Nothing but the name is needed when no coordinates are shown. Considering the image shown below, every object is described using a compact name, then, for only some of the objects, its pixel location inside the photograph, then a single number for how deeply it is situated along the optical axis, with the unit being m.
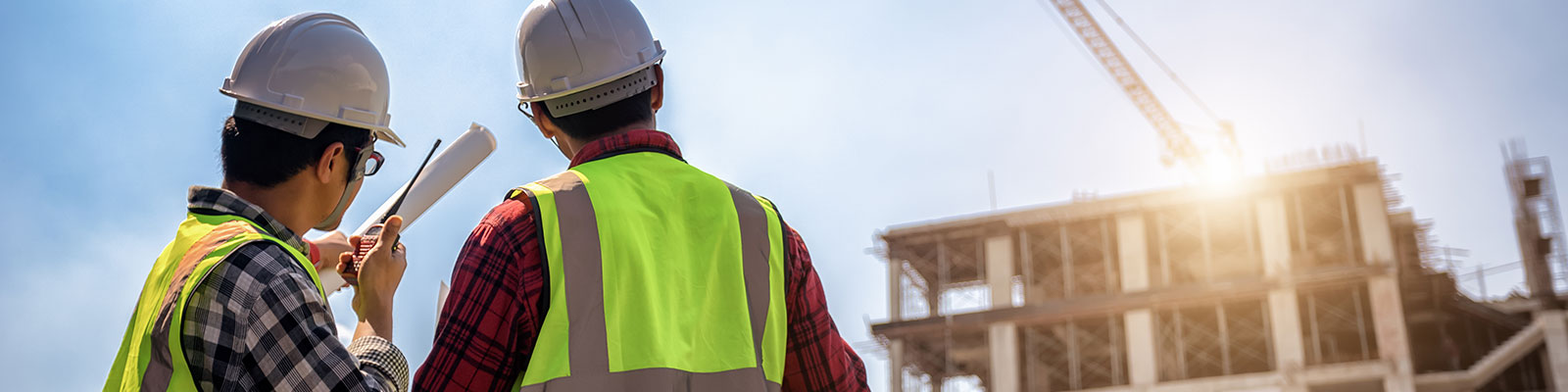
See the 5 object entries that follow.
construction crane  78.44
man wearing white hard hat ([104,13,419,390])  2.59
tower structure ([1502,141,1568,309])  54.47
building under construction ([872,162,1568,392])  51.00
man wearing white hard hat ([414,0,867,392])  2.48
